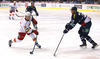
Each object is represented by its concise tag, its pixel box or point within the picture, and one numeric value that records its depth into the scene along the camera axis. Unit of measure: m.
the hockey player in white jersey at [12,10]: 20.81
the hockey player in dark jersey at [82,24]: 7.57
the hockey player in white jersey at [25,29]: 7.62
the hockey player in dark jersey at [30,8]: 13.68
